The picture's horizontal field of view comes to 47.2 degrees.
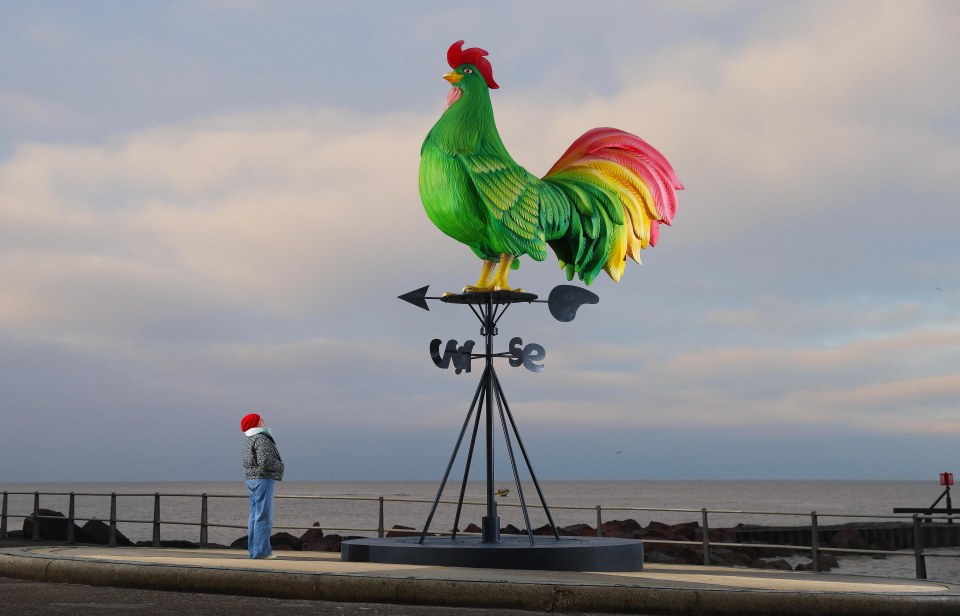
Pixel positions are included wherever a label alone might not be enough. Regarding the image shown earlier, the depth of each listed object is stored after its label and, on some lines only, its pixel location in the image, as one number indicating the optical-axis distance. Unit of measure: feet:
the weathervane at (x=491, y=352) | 40.22
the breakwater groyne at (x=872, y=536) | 155.85
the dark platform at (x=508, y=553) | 36.06
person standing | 38.96
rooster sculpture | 39.22
